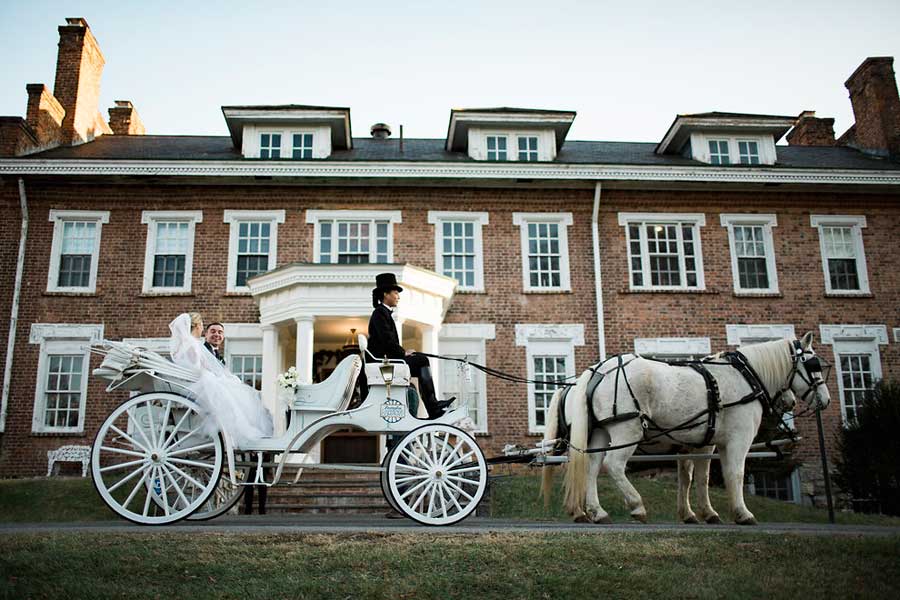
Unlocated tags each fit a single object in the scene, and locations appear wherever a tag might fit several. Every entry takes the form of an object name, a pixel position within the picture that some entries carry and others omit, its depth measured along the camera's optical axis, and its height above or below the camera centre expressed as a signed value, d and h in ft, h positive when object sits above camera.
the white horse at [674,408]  25.91 +1.25
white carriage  22.25 +0.48
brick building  52.75 +13.76
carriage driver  24.06 +2.95
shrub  46.68 -0.71
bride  23.00 +1.75
